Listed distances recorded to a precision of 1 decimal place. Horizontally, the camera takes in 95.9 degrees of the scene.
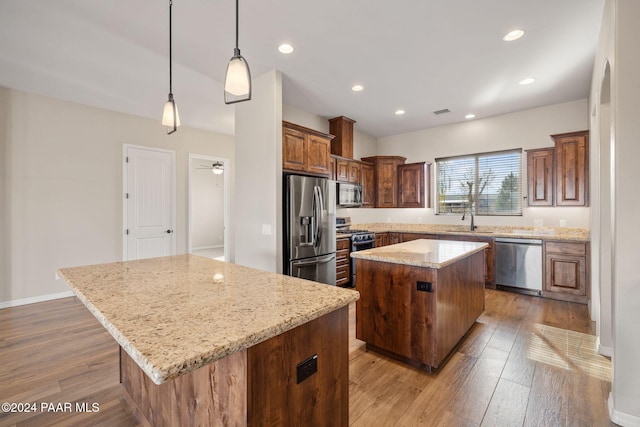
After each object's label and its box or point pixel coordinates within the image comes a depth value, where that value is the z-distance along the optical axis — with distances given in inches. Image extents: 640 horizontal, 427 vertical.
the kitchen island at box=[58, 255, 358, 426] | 33.3
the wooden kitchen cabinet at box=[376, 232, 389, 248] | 211.6
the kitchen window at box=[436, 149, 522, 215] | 196.9
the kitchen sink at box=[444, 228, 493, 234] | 189.3
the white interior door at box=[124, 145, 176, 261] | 185.6
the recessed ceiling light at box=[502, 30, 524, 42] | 104.7
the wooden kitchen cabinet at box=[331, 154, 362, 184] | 197.2
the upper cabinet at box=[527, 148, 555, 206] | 169.8
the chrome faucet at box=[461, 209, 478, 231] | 204.7
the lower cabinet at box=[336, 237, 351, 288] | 177.2
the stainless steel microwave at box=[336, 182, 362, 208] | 198.1
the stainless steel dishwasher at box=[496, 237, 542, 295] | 165.6
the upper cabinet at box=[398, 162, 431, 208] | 226.5
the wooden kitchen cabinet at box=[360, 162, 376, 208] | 223.6
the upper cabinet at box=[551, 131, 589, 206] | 155.0
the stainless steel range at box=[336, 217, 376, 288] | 185.5
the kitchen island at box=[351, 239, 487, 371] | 89.2
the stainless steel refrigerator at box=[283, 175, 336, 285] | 136.9
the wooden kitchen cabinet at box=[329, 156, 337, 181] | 191.5
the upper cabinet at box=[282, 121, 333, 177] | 140.6
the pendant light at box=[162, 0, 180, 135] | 84.0
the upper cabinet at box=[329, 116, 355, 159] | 203.9
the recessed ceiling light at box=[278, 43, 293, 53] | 113.2
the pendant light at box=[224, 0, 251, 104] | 64.2
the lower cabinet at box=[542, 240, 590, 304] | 151.6
